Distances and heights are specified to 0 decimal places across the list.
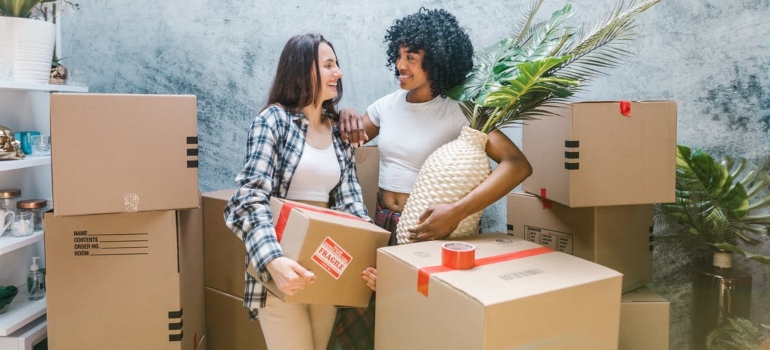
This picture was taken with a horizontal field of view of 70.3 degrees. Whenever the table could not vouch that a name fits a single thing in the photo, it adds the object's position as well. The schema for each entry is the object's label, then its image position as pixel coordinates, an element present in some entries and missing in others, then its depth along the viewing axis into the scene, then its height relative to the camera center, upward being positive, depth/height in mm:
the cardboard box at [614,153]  1762 +7
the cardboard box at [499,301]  1104 -318
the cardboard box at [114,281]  1798 -422
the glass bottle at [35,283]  2086 -498
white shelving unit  1877 -143
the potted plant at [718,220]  2131 -260
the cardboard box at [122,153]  1649 +4
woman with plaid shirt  1546 -67
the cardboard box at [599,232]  1937 -285
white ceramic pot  1962 +393
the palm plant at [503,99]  1640 +174
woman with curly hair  1981 +145
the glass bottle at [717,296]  2176 -568
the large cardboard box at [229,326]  2270 -724
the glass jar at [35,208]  1952 -193
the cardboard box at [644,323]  1927 -594
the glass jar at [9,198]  1968 -161
